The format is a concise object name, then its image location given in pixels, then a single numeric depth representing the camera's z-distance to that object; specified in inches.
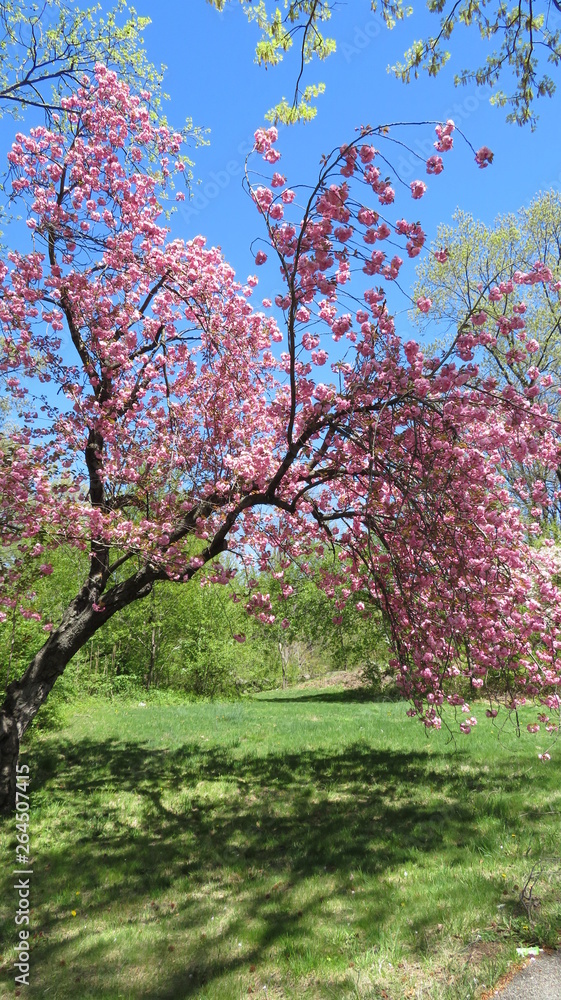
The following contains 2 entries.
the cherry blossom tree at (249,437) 181.3
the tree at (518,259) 765.9
